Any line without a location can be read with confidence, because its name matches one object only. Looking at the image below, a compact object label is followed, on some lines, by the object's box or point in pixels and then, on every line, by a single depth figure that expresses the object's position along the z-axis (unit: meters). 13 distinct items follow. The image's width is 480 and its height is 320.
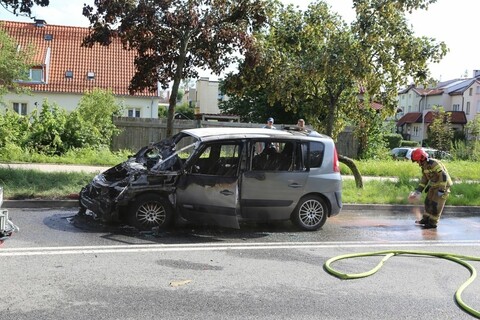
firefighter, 9.39
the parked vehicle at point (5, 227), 5.18
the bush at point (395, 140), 44.28
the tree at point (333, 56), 13.27
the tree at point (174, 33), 11.30
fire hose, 5.29
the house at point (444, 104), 66.25
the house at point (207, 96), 54.50
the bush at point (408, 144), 51.63
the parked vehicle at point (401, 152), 32.03
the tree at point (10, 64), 21.08
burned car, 8.00
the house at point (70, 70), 32.97
